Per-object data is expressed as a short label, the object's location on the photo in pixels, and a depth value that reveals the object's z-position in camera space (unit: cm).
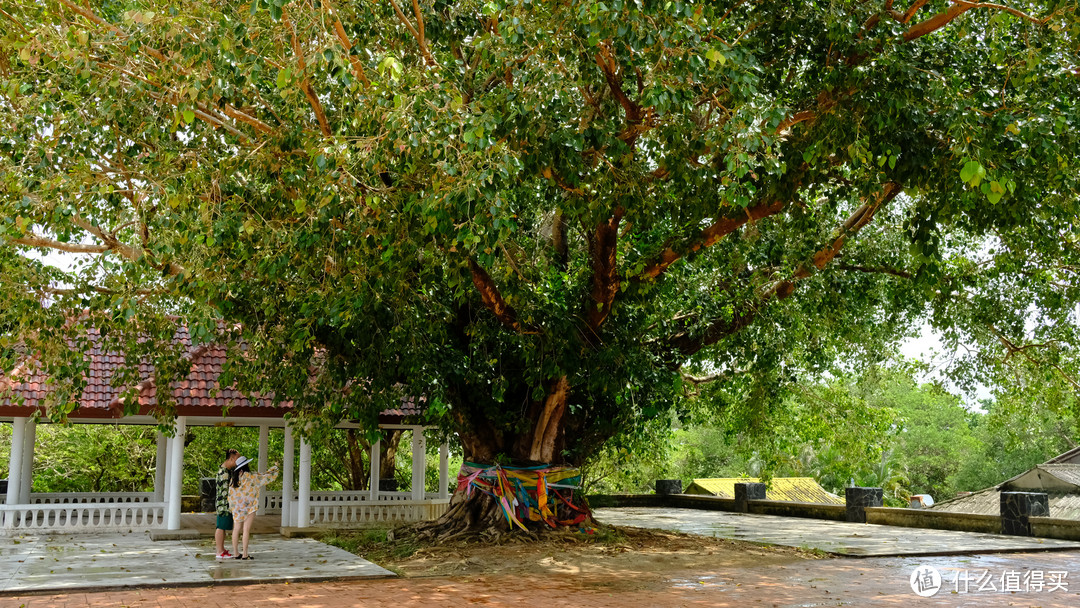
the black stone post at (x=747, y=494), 2230
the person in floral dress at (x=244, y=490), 1085
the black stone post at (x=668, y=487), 2598
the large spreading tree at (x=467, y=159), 791
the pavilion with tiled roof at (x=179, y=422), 1421
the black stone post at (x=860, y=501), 1873
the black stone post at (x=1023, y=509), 1512
